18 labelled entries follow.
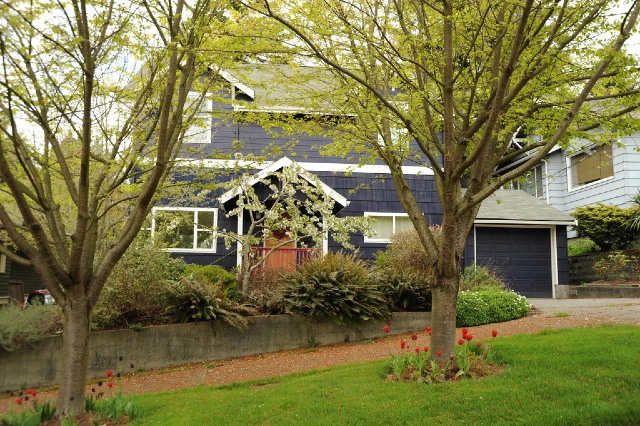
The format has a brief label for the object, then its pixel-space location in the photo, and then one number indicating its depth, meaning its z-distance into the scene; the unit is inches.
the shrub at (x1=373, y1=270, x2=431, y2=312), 437.1
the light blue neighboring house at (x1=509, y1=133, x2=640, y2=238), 689.0
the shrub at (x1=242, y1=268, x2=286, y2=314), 422.9
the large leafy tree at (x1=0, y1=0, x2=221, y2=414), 218.4
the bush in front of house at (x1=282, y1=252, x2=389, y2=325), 408.8
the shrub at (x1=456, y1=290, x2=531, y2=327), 428.5
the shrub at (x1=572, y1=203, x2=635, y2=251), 655.8
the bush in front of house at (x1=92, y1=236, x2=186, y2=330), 391.9
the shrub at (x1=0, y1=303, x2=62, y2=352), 358.3
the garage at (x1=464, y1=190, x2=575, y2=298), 669.3
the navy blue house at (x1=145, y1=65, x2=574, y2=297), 619.2
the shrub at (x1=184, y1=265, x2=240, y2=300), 438.9
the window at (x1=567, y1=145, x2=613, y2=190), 734.0
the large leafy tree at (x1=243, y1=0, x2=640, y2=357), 249.4
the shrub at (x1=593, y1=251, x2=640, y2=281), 609.3
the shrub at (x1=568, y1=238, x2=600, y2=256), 724.7
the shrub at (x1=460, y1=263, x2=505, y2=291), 510.5
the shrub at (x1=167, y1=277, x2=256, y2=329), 394.0
